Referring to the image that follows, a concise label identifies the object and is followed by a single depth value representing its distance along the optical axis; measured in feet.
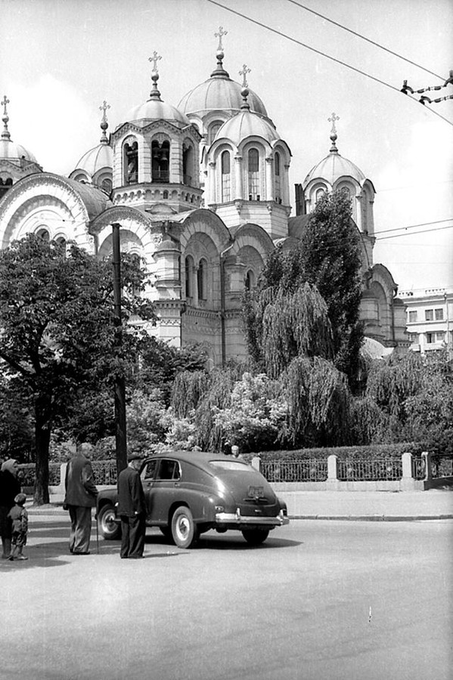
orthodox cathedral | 172.49
